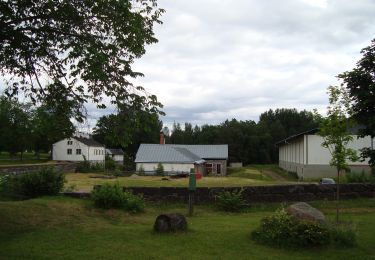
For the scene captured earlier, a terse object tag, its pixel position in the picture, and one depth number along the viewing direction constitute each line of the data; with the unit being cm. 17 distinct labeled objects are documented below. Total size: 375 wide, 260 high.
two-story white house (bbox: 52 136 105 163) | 8054
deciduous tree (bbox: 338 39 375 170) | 873
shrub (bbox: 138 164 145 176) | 5625
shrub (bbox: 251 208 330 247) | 919
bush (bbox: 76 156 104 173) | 5550
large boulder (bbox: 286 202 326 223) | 991
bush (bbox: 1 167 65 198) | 1459
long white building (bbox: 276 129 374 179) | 4326
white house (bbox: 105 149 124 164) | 10147
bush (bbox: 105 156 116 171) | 6694
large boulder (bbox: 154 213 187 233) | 1014
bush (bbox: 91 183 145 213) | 1363
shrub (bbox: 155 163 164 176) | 5669
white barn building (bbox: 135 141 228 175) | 5891
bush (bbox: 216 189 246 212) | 1586
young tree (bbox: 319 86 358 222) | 1316
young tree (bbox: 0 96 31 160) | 7019
